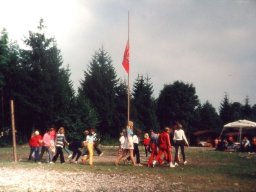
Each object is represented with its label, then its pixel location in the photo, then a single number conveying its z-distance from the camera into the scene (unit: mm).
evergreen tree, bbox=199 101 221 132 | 97250
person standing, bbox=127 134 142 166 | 21083
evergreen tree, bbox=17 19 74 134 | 52875
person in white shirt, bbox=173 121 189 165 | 20672
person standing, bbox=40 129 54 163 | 23109
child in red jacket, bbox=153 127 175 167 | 19078
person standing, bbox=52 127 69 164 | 21894
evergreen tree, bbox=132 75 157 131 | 74250
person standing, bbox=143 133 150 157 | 28261
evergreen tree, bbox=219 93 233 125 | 102312
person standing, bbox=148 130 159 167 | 19477
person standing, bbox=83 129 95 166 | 20781
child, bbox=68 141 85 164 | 22272
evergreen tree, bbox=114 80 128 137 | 69819
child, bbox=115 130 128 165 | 20000
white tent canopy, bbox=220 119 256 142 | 36250
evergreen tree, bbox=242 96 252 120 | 111512
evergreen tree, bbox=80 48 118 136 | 66750
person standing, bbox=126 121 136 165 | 19812
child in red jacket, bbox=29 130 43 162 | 23733
